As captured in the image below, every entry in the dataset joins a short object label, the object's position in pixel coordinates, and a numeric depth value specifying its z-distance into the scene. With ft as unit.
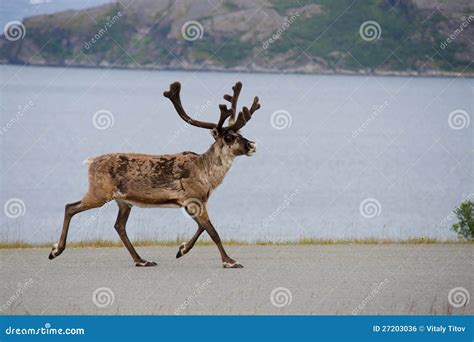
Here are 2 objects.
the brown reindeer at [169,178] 51.42
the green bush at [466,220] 67.87
